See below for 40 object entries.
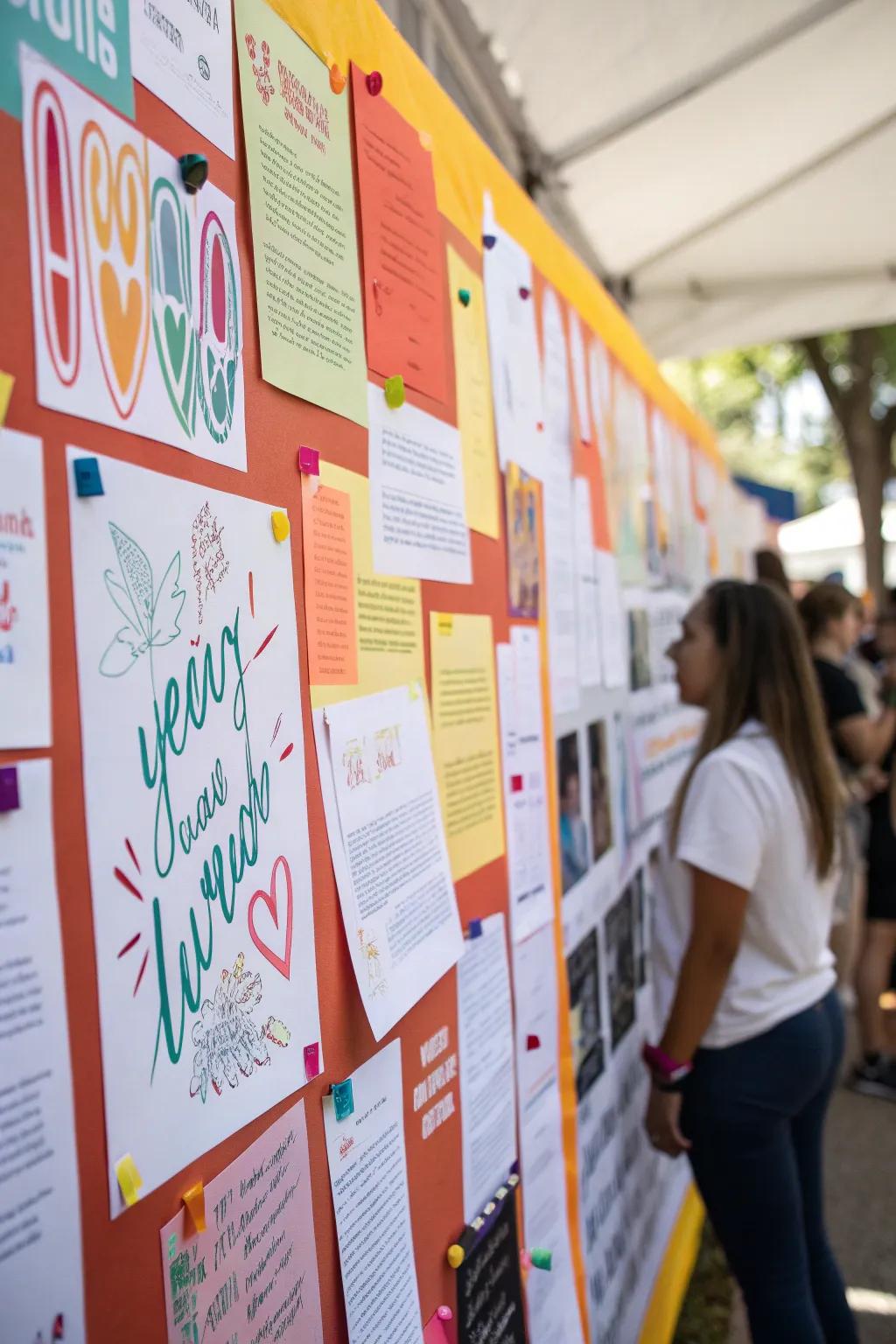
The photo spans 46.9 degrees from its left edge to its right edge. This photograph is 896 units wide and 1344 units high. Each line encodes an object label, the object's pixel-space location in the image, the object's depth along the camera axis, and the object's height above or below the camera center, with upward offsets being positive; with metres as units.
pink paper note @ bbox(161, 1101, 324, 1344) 0.73 -0.45
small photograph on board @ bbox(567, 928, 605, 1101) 1.82 -0.65
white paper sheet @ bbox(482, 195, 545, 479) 1.49 +0.46
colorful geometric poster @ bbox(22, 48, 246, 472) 0.63 +0.27
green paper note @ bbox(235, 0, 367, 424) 0.88 +0.41
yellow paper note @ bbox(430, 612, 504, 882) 1.25 -0.10
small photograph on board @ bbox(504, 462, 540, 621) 1.53 +0.18
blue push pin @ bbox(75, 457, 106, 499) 0.65 +0.13
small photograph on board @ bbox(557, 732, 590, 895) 1.79 -0.29
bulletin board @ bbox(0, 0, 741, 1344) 0.63 +0.02
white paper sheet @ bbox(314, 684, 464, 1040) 0.97 -0.19
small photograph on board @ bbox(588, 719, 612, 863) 2.03 -0.28
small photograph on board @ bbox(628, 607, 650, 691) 2.45 +0.00
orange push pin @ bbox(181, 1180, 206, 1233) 0.73 -0.38
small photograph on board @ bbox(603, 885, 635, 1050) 2.13 -0.67
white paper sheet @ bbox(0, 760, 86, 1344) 0.58 -0.24
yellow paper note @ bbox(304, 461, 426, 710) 1.00 +0.05
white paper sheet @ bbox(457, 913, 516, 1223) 1.29 -0.53
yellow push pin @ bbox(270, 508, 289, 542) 0.88 +0.12
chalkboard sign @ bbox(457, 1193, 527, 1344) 1.24 -0.79
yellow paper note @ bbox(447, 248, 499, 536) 1.35 +0.35
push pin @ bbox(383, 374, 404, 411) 1.12 +0.30
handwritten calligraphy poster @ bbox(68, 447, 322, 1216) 0.67 -0.10
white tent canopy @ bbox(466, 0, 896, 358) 2.16 +1.35
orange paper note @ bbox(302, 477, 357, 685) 0.94 +0.08
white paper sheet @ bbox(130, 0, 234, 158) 0.73 +0.46
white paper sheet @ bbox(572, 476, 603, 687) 1.95 +0.12
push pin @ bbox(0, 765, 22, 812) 0.59 -0.06
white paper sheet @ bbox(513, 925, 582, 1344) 1.49 -0.73
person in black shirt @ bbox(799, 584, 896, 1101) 3.36 -0.44
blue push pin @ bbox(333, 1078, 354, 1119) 0.95 -0.40
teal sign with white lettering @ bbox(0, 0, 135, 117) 0.61 +0.40
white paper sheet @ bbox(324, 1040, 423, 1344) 0.97 -0.53
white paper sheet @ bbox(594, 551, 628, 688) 2.14 +0.06
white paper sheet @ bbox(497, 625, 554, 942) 1.48 -0.19
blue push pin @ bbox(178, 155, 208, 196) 0.76 +0.38
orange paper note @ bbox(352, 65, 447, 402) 1.09 +0.47
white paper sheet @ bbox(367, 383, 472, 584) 1.10 +0.19
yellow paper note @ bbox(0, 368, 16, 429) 0.59 +0.17
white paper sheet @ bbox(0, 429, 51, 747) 0.59 +0.05
